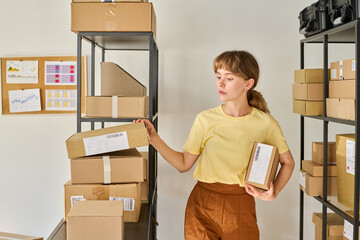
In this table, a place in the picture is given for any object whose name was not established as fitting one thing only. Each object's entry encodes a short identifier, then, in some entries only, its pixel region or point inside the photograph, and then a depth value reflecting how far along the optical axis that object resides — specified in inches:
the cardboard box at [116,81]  89.1
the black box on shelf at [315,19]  83.0
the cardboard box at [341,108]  72.3
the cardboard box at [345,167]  75.5
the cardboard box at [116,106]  81.0
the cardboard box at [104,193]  74.5
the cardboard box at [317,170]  87.2
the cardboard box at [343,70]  74.6
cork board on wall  112.8
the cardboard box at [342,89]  74.2
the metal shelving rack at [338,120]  68.2
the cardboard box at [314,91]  89.3
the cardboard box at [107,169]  74.4
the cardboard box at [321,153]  89.0
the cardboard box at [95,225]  59.8
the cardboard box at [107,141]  72.7
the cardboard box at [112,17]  79.4
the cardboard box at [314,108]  89.5
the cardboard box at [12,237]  57.6
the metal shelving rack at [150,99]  71.3
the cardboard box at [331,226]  85.7
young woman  74.7
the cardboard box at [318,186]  87.7
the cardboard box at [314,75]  90.2
